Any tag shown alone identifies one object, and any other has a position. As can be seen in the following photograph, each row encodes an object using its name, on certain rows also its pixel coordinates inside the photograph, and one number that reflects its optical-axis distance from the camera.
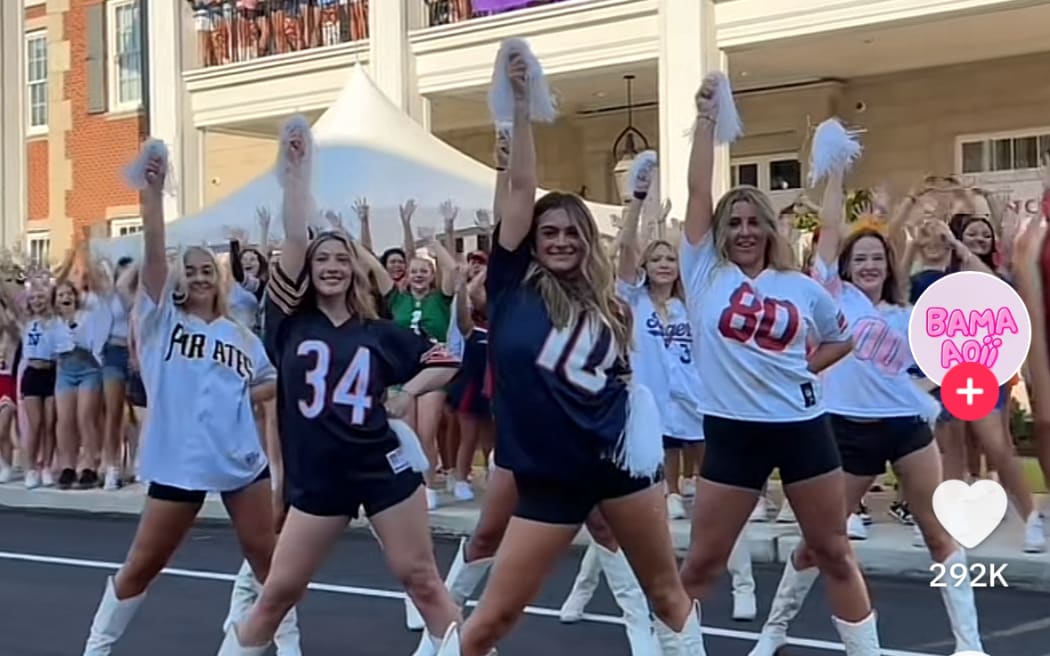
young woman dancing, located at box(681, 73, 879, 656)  5.56
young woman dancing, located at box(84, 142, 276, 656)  6.02
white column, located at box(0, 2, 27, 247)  26.73
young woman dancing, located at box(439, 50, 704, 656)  4.89
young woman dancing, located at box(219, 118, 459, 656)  5.40
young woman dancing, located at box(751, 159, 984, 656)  6.30
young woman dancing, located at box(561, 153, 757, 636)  7.28
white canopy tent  14.47
